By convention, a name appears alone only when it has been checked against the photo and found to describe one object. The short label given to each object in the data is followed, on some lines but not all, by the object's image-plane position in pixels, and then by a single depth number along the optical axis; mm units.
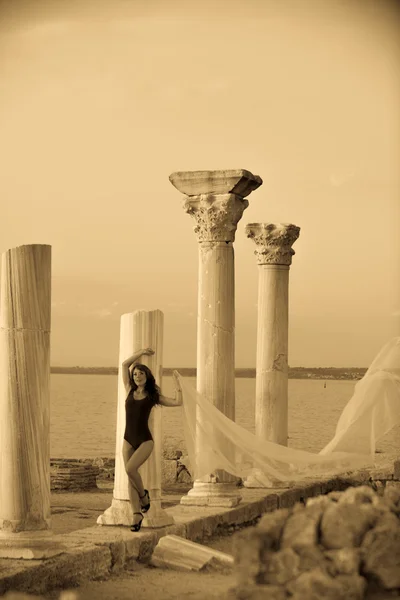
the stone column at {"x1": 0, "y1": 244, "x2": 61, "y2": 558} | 11969
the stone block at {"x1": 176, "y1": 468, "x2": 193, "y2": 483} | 22562
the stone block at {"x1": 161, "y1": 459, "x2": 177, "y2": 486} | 22500
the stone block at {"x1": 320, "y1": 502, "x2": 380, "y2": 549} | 11109
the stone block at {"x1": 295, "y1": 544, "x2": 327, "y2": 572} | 10844
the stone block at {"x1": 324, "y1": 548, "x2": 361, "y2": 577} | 10694
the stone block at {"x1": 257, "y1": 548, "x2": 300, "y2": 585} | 10812
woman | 13891
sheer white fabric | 15320
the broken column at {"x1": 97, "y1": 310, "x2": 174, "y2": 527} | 14070
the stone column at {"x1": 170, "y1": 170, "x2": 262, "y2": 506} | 16703
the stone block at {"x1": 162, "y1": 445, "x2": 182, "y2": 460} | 23562
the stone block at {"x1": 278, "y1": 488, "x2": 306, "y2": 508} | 18016
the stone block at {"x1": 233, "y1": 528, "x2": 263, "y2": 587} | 10859
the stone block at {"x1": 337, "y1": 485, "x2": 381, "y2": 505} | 11945
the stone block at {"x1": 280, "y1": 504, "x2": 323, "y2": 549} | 11094
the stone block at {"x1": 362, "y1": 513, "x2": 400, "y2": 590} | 10719
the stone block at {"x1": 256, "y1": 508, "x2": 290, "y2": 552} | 11180
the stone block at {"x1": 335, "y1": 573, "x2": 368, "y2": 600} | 10398
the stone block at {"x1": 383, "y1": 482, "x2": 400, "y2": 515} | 12227
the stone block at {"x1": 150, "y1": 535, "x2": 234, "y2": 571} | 12922
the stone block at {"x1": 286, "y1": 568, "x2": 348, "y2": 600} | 10320
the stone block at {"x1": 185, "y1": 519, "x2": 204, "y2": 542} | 14547
